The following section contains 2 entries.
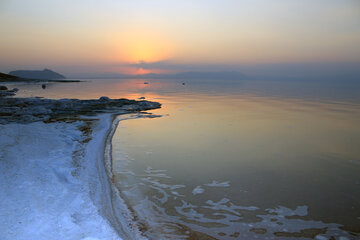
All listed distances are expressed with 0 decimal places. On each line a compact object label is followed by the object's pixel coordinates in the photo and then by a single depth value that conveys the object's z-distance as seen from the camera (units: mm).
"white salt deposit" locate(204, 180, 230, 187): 8164
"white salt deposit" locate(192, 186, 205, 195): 7691
